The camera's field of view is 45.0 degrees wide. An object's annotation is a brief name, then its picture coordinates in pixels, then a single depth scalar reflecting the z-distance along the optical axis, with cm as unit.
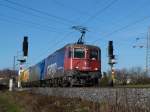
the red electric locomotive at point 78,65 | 1428
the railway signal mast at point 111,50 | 1663
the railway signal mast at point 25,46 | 2369
